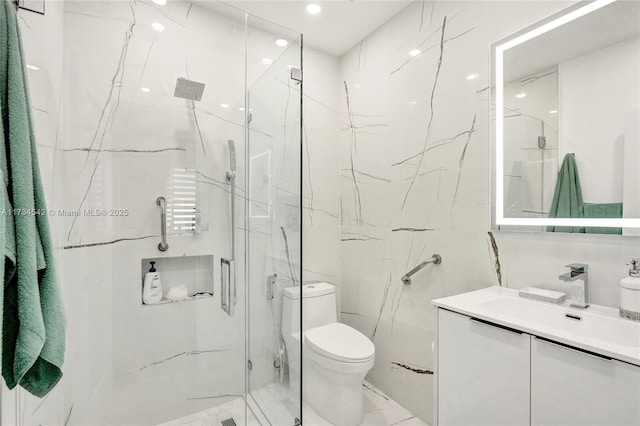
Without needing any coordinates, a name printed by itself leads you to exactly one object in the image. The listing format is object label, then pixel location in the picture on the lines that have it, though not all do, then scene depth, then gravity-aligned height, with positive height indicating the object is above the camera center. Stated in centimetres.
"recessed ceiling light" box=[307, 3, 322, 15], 205 +130
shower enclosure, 160 +2
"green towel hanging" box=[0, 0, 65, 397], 63 -8
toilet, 168 -83
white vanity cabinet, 84 -52
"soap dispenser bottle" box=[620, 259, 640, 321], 106 -28
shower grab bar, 182 -7
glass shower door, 161 -12
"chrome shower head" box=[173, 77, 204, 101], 186 +71
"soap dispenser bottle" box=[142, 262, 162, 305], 180 -44
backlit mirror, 119 +37
